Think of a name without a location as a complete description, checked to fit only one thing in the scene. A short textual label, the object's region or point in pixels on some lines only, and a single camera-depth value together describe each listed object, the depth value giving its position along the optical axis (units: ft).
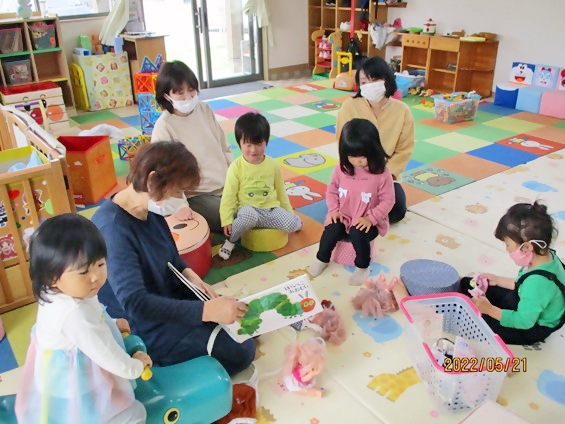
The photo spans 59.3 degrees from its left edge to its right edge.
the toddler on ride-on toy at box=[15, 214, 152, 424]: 3.74
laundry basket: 5.04
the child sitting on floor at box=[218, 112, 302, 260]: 8.20
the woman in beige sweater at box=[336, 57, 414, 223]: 9.01
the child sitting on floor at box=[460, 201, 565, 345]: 5.46
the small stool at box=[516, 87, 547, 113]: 16.01
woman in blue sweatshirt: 4.75
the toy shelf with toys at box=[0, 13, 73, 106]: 15.07
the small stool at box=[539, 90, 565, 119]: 15.40
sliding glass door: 19.62
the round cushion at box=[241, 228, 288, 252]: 8.39
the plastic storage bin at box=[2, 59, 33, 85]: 15.26
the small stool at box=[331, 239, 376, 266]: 7.90
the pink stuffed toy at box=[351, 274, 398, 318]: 6.83
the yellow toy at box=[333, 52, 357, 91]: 18.86
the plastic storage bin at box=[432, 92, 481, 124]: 15.02
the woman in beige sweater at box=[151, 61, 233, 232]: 8.38
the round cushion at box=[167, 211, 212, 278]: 7.39
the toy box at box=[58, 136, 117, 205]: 10.03
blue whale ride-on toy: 4.69
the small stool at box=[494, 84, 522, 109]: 16.62
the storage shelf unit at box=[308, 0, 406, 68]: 20.35
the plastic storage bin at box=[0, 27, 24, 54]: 14.94
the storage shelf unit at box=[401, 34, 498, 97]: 17.58
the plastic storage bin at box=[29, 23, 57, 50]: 15.56
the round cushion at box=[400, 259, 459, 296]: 6.68
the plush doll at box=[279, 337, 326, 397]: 5.60
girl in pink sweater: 7.25
